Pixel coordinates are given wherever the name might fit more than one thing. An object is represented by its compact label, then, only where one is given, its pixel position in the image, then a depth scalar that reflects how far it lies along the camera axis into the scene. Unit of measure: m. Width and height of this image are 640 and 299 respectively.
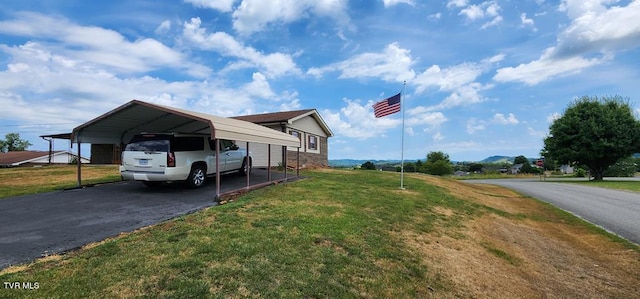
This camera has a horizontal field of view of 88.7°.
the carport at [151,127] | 9.07
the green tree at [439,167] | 58.44
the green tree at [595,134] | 30.05
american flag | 13.77
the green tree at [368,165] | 42.17
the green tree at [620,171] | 52.41
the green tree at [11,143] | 60.39
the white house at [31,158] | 34.87
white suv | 9.55
